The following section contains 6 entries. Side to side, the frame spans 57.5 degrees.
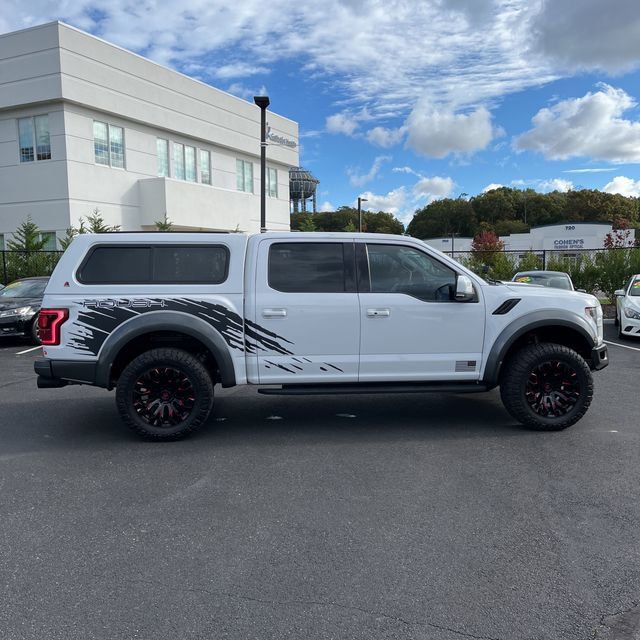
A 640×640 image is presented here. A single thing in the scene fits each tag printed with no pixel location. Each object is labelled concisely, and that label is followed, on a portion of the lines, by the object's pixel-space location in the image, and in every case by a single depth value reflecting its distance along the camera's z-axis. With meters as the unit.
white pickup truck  5.48
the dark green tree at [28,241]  20.52
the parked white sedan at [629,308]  12.01
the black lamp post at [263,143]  15.44
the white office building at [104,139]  23.23
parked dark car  12.49
